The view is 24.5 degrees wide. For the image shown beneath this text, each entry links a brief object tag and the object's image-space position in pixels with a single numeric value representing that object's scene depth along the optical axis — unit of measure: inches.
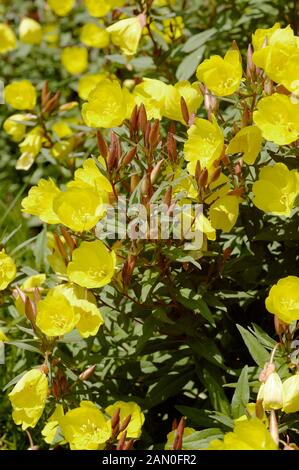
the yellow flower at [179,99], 81.8
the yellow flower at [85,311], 75.4
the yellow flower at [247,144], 74.7
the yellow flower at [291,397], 66.7
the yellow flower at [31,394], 75.0
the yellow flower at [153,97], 83.0
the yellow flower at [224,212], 76.4
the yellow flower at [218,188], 76.2
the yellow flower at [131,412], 78.2
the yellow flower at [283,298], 71.8
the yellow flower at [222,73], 75.8
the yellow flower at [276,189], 75.5
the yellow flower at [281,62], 73.0
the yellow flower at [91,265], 73.5
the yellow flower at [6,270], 82.2
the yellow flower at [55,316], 74.7
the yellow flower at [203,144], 74.8
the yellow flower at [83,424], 72.5
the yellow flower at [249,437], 60.5
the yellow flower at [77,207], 74.2
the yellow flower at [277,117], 72.6
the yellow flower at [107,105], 80.9
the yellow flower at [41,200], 80.7
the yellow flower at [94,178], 76.9
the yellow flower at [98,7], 110.4
